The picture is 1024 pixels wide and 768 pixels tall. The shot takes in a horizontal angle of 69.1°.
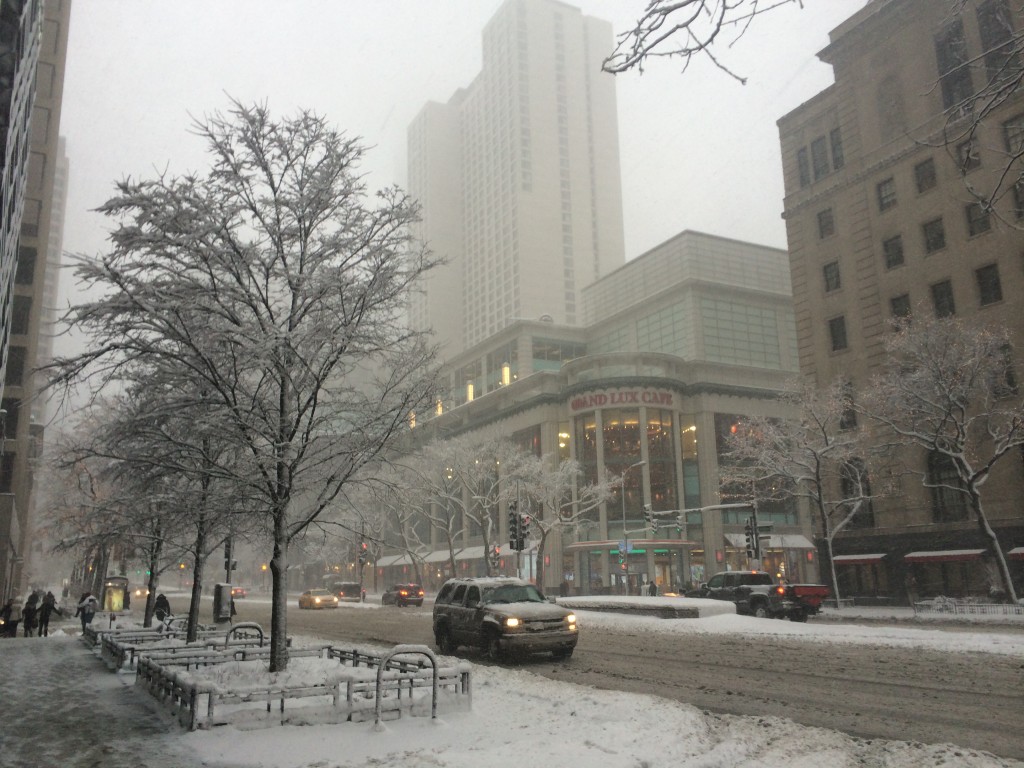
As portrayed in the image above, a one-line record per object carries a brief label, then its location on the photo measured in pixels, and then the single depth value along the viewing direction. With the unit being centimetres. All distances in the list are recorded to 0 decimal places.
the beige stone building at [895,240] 3609
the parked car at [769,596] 2730
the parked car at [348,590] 6219
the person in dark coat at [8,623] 2738
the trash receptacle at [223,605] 3372
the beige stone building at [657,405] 6369
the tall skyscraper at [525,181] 15938
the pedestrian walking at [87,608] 2622
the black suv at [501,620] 1611
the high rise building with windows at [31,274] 4600
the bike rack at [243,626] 1561
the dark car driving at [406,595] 5010
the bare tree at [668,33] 473
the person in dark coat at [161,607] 2834
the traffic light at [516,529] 3453
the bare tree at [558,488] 5283
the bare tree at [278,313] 1155
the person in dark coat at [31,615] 2713
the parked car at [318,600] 4981
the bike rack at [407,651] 906
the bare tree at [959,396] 2990
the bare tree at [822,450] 3659
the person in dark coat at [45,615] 2758
